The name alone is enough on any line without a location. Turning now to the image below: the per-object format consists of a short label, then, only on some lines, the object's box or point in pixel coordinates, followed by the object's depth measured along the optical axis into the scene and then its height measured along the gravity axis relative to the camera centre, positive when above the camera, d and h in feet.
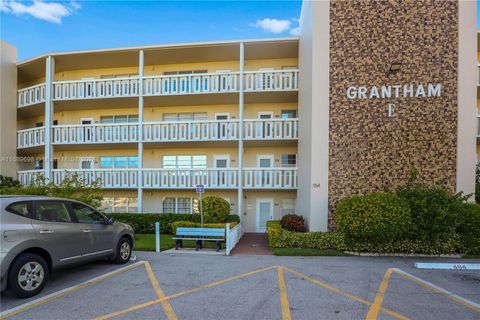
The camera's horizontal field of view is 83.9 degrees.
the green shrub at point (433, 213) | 27.04 -5.20
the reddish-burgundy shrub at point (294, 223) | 34.01 -8.16
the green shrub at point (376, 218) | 26.27 -5.70
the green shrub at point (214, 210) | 38.60 -7.32
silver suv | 15.31 -5.31
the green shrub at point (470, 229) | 27.96 -7.08
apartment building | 32.17 +7.27
